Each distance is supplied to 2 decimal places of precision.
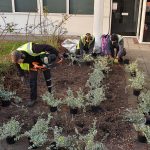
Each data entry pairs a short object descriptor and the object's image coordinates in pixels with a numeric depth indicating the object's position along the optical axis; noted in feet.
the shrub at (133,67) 18.07
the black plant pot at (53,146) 11.34
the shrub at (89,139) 10.75
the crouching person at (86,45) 20.71
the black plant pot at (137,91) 16.00
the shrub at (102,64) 17.95
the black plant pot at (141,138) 12.12
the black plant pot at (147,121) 13.04
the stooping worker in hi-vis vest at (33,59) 14.06
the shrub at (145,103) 13.31
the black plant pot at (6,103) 14.98
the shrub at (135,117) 12.70
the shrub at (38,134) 11.46
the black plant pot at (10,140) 12.20
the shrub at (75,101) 13.75
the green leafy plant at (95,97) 14.03
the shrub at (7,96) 14.76
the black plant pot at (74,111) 14.03
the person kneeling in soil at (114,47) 20.21
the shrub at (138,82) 15.83
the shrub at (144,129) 11.48
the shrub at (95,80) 15.88
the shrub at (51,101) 13.97
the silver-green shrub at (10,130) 11.97
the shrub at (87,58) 19.45
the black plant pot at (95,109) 14.36
